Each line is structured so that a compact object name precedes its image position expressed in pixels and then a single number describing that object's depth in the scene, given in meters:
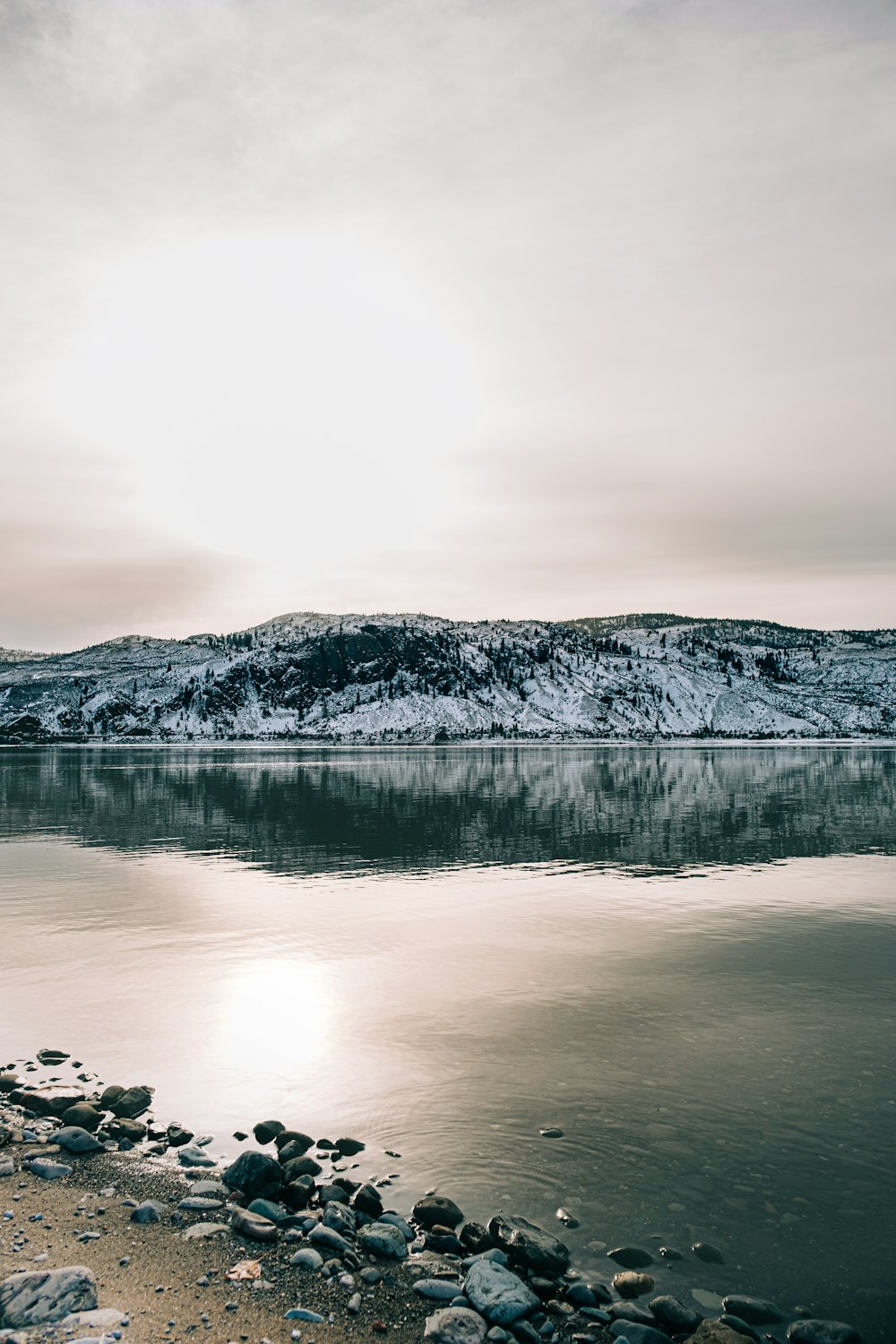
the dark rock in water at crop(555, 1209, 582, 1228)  11.23
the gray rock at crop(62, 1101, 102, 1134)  13.75
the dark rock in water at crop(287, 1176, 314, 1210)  11.59
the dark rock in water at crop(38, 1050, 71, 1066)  16.59
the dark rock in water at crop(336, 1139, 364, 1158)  13.14
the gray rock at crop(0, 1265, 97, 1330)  8.72
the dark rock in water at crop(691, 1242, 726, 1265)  10.45
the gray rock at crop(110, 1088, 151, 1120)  14.21
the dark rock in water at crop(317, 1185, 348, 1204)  11.56
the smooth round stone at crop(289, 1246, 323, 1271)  10.10
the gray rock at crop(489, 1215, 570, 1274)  10.12
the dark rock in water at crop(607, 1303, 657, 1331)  9.30
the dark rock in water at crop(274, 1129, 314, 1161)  13.16
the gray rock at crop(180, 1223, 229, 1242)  10.61
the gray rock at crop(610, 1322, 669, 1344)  8.93
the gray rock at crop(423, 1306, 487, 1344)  8.88
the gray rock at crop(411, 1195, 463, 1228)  11.11
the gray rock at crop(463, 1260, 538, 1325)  9.26
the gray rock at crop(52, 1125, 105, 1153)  12.98
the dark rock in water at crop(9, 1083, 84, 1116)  14.32
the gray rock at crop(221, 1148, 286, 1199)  11.77
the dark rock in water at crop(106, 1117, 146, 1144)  13.45
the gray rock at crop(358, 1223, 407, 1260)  10.36
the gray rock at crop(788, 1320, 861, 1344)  9.05
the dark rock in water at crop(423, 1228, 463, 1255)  10.56
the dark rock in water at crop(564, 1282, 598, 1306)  9.59
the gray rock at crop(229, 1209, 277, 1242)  10.65
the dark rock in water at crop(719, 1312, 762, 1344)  9.16
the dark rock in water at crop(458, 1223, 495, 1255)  10.53
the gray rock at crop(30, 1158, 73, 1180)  12.23
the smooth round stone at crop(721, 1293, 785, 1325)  9.41
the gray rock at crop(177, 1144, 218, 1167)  12.66
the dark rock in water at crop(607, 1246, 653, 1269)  10.35
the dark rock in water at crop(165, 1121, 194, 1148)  13.40
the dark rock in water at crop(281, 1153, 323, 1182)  12.22
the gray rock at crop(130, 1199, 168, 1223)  10.99
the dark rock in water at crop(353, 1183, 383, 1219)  11.29
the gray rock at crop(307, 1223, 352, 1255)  10.43
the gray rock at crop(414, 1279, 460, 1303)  9.63
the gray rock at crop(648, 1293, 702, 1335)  9.23
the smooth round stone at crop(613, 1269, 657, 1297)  9.79
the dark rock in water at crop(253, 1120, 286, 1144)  13.45
